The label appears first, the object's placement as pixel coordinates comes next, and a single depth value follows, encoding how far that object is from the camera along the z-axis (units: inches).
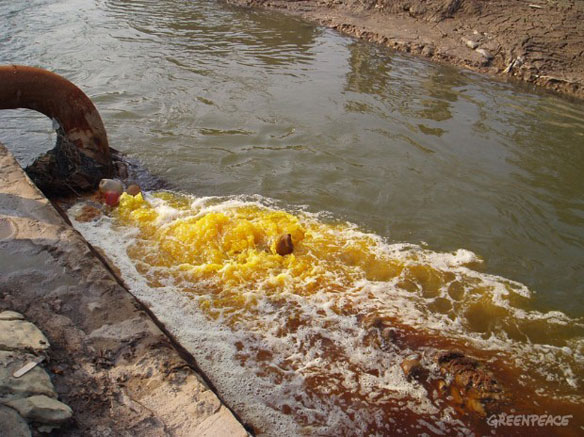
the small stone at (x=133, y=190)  229.6
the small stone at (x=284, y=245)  195.0
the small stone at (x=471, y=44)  465.3
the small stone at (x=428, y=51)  468.4
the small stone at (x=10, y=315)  123.3
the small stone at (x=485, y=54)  448.1
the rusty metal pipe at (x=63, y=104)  206.4
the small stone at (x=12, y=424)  89.0
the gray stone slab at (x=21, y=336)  113.0
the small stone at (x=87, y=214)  211.9
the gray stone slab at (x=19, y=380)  98.7
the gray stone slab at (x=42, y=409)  95.3
